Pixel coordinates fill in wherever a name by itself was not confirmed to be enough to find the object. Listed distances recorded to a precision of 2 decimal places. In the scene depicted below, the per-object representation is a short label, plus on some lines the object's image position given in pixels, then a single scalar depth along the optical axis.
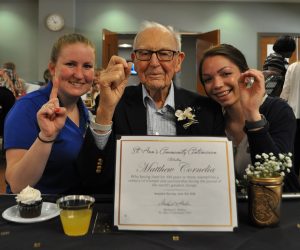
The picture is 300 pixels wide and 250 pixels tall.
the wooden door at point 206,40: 6.91
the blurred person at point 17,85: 5.35
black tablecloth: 0.76
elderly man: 1.34
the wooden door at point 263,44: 7.81
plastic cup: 0.81
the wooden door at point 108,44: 7.20
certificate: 0.84
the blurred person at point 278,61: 2.90
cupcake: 0.91
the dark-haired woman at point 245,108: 1.09
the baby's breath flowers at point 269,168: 0.87
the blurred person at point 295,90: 3.01
